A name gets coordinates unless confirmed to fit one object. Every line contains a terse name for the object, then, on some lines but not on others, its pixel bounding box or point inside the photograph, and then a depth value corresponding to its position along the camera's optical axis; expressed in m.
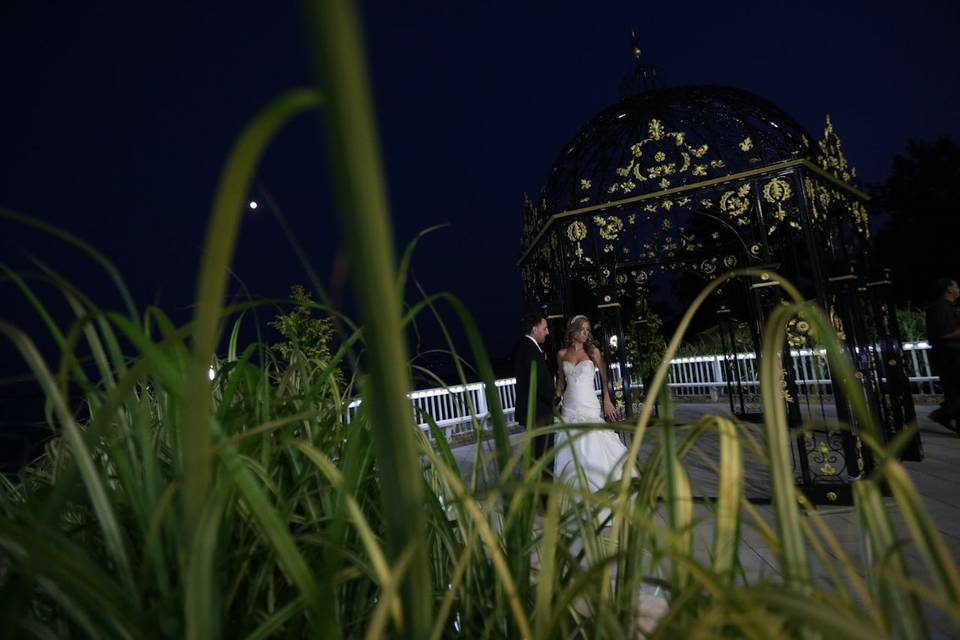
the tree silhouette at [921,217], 20.39
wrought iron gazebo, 4.57
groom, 4.57
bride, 4.92
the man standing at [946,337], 5.70
